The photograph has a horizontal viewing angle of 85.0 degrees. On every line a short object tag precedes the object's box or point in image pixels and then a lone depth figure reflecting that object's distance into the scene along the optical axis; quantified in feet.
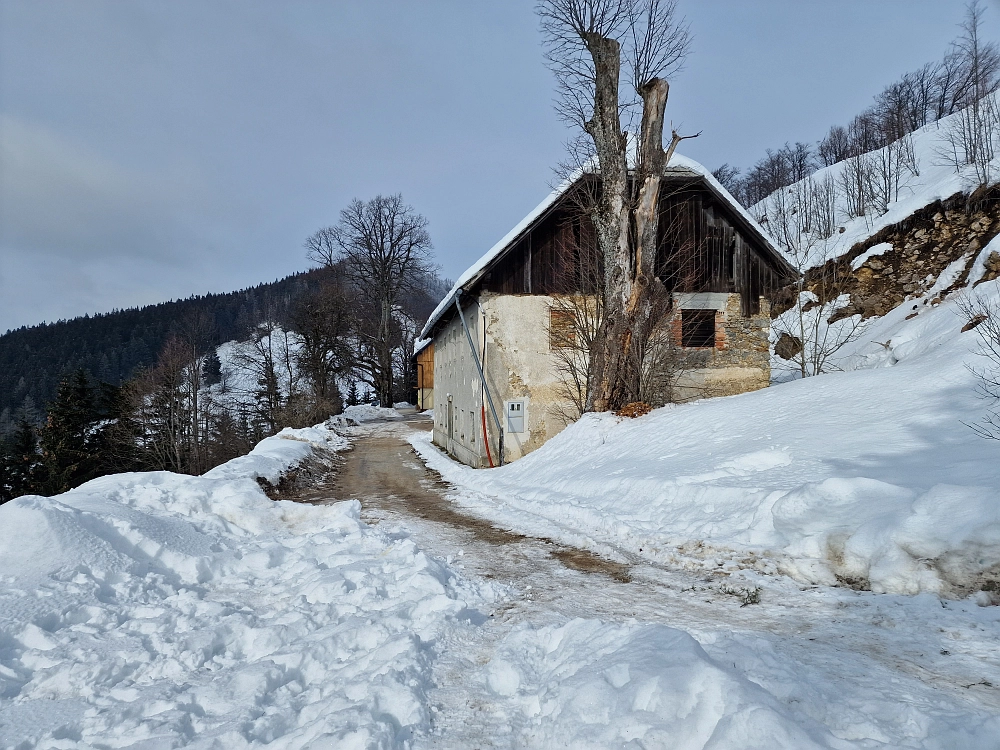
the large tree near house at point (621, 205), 38.70
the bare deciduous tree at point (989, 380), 17.85
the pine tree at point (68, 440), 97.91
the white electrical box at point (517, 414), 45.47
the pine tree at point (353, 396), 155.43
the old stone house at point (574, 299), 45.57
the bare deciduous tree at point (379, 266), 146.61
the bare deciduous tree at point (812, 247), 75.46
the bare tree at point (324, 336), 130.62
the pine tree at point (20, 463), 101.04
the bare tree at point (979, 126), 84.90
